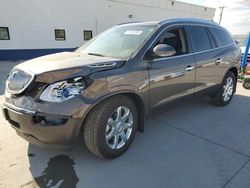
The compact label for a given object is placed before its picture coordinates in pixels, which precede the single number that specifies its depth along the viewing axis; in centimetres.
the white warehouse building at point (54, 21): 1340
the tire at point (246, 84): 675
